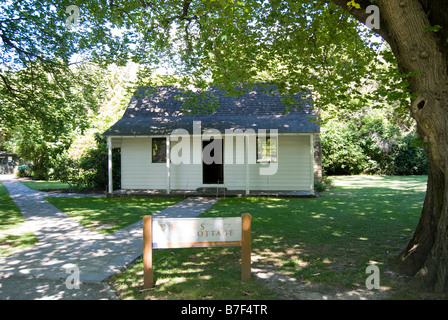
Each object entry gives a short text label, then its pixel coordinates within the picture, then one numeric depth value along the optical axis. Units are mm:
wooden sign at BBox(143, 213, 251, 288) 5051
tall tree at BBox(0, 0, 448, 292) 4973
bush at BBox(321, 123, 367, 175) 25688
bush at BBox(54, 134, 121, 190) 18688
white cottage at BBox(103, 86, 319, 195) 15797
